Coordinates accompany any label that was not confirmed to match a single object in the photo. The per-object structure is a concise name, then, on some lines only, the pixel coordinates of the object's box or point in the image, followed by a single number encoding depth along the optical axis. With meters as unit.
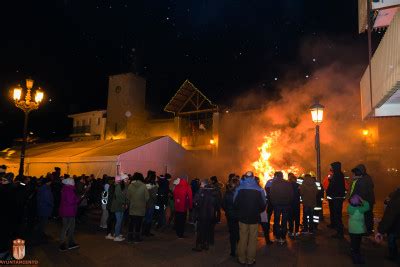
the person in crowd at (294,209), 9.34
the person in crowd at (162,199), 11.02
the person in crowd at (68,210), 7.73
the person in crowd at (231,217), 7.43
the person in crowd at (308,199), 9.74
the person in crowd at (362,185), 7.43
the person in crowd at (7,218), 5.35
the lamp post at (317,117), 11.93
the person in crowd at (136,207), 8.96
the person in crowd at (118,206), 9.07
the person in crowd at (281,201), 8.54
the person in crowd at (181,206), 9.64
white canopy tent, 17.75
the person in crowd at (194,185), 13.08
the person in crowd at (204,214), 7.90
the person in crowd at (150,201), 9.90
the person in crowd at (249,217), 6.61
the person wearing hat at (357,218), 6.41
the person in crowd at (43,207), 8.84
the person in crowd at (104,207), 10.17
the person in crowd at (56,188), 11.51
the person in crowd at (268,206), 8.73
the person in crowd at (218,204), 8.34
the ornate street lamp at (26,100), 13.48
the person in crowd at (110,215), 9.42
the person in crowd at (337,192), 9.11
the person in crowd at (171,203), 12.11
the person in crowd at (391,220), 5.70
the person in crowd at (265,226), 8.54
